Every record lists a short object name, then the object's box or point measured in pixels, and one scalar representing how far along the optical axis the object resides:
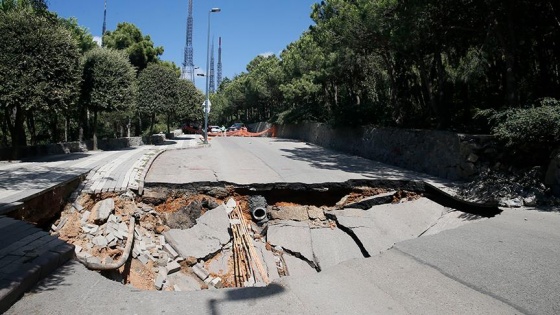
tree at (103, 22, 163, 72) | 32.88
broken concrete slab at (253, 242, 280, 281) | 7.61
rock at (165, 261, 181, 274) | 7.22
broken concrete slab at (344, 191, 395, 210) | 9.55
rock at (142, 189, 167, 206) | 9.18
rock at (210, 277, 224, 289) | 7.20
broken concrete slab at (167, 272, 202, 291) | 6.93
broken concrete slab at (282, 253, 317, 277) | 7.79
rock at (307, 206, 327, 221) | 9.45
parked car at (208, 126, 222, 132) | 49.32
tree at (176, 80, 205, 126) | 29.61
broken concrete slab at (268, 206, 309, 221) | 9.51
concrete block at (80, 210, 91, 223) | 7.64
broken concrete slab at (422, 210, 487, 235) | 7.43
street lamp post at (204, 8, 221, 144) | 27.80
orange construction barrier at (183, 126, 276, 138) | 42.76
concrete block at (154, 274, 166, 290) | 6.68
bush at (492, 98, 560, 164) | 8.00
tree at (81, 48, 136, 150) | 18.72
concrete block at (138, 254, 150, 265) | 7.09
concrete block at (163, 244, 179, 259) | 7.73
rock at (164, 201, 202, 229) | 8.76
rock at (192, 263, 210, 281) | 7.41
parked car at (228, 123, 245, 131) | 55.22
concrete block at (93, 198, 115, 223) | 7.77
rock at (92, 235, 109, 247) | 6.94
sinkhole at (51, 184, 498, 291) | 7.17
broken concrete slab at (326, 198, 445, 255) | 8.03
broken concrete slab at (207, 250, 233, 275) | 7.73
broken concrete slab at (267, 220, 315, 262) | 8.33
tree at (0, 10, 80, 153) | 12.85
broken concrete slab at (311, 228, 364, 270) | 7.84
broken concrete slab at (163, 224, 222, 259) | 7.93
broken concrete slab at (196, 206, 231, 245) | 8.49
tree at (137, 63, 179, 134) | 27.36
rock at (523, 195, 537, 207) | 7.68
